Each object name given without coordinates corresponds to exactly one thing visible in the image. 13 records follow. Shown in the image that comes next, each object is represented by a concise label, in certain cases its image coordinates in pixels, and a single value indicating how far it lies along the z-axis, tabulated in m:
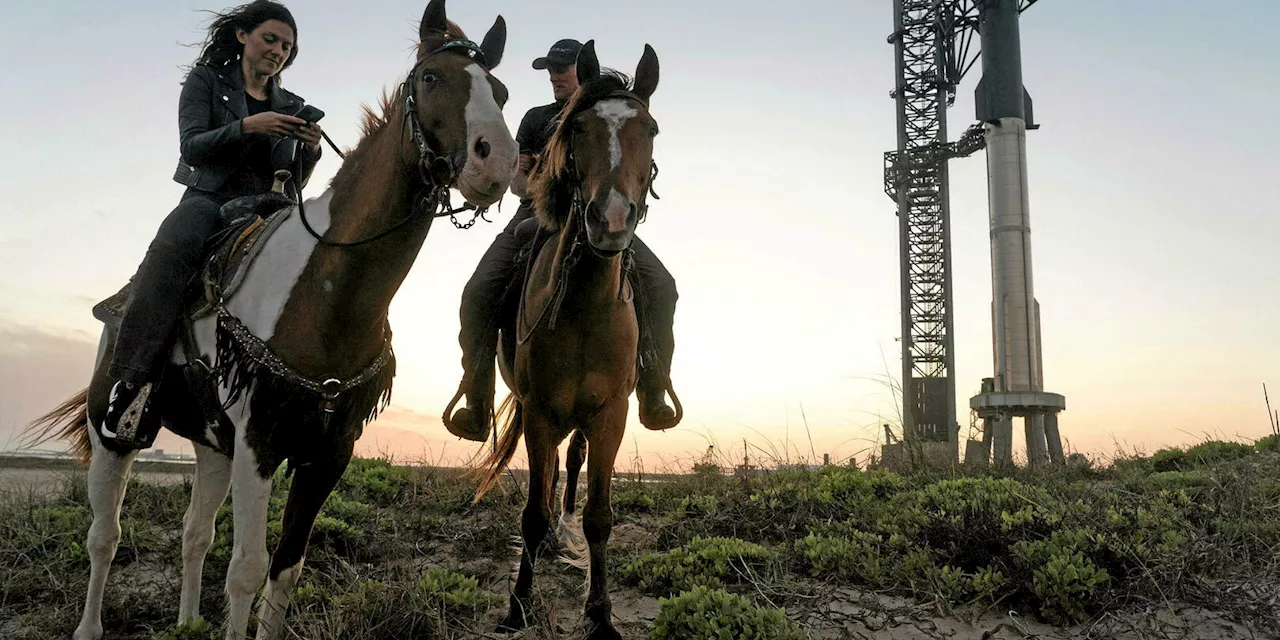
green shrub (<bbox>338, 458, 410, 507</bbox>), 7.62
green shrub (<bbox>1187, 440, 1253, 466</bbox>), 10.10
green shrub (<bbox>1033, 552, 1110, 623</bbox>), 4.61
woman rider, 4.05
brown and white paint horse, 3.57
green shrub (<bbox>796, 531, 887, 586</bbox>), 5.15
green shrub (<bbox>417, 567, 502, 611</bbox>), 4.69
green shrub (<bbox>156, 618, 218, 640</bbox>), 4.45
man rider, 5.33
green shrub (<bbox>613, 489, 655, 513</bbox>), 7.64
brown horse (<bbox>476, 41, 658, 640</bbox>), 4.29
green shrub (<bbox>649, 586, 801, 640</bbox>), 4.17
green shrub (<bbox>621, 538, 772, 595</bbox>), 5.28
